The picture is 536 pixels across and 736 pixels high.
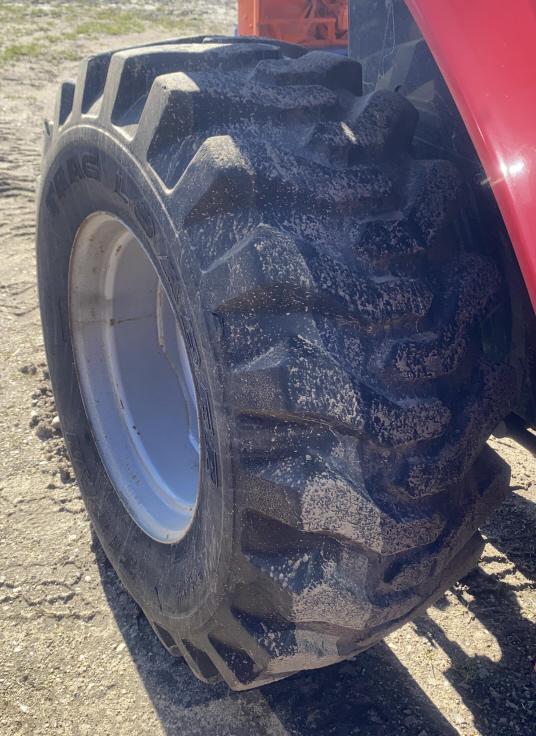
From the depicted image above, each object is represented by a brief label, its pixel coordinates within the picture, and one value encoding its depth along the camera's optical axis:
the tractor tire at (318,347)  0.97
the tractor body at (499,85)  0.79
